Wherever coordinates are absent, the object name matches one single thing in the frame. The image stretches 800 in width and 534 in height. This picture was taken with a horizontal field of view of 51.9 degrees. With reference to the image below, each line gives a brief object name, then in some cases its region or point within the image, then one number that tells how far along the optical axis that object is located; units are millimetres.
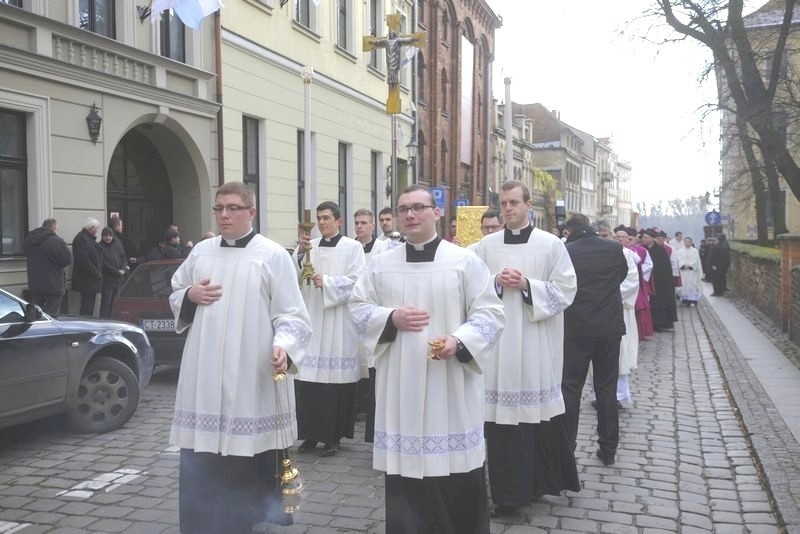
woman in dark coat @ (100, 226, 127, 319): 12680
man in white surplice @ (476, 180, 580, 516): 5383
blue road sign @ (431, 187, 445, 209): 17617
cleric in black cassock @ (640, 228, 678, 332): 16188
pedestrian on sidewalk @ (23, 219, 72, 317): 11367
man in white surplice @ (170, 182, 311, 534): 4641
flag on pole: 9617
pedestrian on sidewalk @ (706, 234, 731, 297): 25000
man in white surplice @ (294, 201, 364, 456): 6906
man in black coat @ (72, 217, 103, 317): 12125
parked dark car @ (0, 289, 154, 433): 6664
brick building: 33594
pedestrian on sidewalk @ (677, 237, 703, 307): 21889
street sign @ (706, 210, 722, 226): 35656
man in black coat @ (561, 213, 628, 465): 6348
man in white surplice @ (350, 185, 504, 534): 4289
